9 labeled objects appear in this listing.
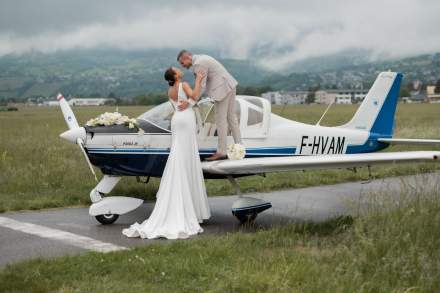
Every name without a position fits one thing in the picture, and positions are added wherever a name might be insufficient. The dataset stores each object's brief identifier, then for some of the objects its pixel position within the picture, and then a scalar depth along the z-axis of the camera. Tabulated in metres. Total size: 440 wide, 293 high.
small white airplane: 8.30
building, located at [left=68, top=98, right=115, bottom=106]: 158.62
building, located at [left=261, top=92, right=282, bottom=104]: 114.65
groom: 8.96
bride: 7.86
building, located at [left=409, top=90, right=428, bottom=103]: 153.68
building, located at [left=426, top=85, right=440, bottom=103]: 150.80
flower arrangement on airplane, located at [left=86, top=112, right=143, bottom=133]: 9.02
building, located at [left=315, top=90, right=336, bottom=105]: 123.02
